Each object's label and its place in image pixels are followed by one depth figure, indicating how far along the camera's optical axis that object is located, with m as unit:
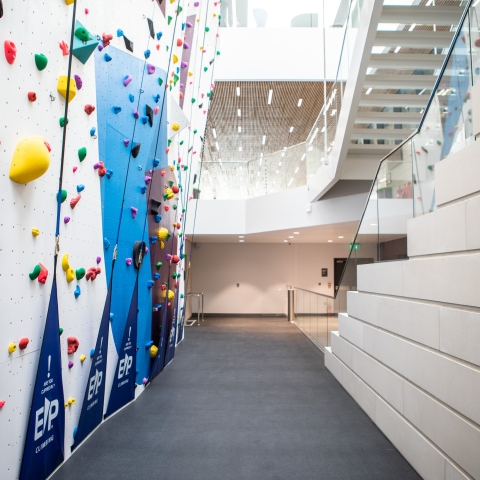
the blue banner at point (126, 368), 4.34
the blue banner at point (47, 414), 2.74
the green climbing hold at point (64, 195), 3.06
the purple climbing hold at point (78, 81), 3.19
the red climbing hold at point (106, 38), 3.44
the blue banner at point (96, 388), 3.58
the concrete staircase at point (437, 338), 2.54
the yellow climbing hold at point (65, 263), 3.13
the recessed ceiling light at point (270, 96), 11.02
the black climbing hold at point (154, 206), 5.15
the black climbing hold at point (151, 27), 4.61
